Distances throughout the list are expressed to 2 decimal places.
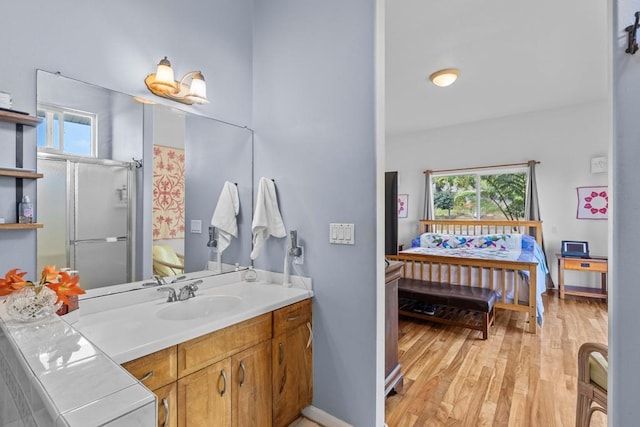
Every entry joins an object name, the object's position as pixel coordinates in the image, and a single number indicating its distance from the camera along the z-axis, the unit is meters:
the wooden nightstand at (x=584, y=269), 3.92
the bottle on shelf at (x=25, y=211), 1.18
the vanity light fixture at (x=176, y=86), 1.56
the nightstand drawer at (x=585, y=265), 3.89
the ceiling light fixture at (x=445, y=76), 3.26
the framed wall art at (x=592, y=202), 4.18
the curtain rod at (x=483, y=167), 4.75
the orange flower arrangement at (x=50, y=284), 0.91
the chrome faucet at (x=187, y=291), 1.61
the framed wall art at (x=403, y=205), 5.99
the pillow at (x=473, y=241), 4.29
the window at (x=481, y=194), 5.04
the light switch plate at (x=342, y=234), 1.66
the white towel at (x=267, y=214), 1.89
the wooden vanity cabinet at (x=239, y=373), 1.13
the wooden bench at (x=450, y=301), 2.90
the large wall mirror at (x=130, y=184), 1.30
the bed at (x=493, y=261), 3.20
